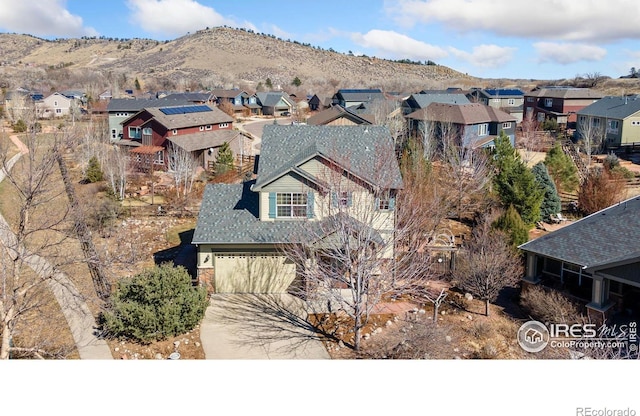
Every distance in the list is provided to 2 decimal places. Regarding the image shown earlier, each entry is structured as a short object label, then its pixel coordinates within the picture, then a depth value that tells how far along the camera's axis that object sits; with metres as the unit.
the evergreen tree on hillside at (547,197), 27.55
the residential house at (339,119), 45.88
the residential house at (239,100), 84.94
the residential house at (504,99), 69.12
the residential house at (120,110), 54.47
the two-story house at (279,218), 19.23
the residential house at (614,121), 44.12
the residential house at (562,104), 59.81
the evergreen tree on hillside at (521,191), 25.56
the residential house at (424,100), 57.09
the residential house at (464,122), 42.75
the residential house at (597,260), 15.68
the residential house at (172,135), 43.25
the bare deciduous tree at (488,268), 18.16
